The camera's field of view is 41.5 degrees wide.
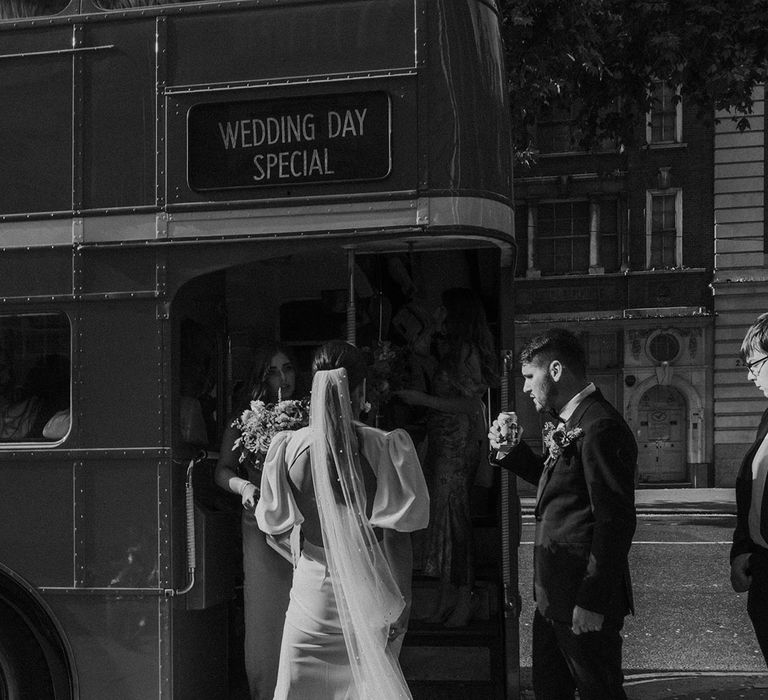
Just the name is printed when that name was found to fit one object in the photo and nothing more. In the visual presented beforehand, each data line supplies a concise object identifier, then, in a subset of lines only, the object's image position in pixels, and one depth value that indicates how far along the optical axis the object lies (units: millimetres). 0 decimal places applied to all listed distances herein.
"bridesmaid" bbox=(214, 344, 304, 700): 5094
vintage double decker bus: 4773
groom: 4254
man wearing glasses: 4488
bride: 4195
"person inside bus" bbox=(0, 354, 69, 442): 4969
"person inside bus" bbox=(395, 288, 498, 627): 5969
